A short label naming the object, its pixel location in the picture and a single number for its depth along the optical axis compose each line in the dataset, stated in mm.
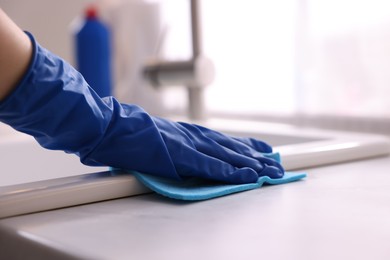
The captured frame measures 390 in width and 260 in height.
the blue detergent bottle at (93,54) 1832
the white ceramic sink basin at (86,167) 676
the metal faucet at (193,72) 1471
